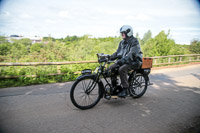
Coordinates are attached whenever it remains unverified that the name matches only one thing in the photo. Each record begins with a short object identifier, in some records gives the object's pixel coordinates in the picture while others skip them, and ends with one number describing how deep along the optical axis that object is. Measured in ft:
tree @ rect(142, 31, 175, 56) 68.53
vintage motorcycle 10.37
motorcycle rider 11.18
